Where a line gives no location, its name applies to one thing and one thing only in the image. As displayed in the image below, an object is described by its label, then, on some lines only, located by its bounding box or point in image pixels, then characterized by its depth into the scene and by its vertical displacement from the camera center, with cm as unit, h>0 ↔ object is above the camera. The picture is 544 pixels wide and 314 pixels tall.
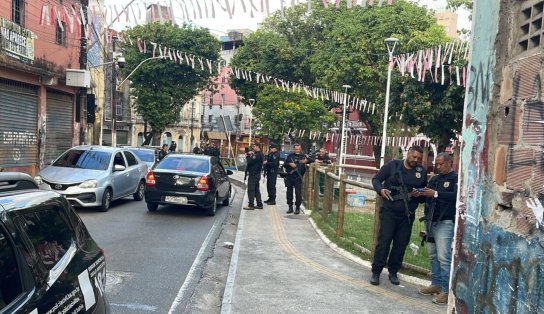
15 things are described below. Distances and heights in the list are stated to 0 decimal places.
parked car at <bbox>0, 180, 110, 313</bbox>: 223 -75
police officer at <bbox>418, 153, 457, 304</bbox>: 527 -87
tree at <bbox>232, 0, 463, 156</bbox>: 1859 +549
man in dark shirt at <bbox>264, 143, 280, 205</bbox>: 1264 -72
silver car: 1016 -114
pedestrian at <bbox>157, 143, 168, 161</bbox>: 2036 -98
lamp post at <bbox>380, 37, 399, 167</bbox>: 1796 +207
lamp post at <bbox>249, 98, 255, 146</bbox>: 3902 +295
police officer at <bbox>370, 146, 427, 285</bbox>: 567 -72
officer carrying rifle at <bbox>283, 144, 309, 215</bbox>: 1196 -95
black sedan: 1077 -128
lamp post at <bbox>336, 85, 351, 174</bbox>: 2653 +307
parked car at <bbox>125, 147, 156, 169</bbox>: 1767 -96
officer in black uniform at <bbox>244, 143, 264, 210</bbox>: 1241 -109
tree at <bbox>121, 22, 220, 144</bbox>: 3447 +445
